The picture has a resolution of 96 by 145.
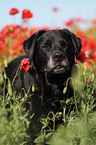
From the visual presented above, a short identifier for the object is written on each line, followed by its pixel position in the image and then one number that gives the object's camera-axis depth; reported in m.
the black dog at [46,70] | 5.10
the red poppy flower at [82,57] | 5.14
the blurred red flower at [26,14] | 7.11
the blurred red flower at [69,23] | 10.60
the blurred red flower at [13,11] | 7.42
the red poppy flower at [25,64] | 4.74
